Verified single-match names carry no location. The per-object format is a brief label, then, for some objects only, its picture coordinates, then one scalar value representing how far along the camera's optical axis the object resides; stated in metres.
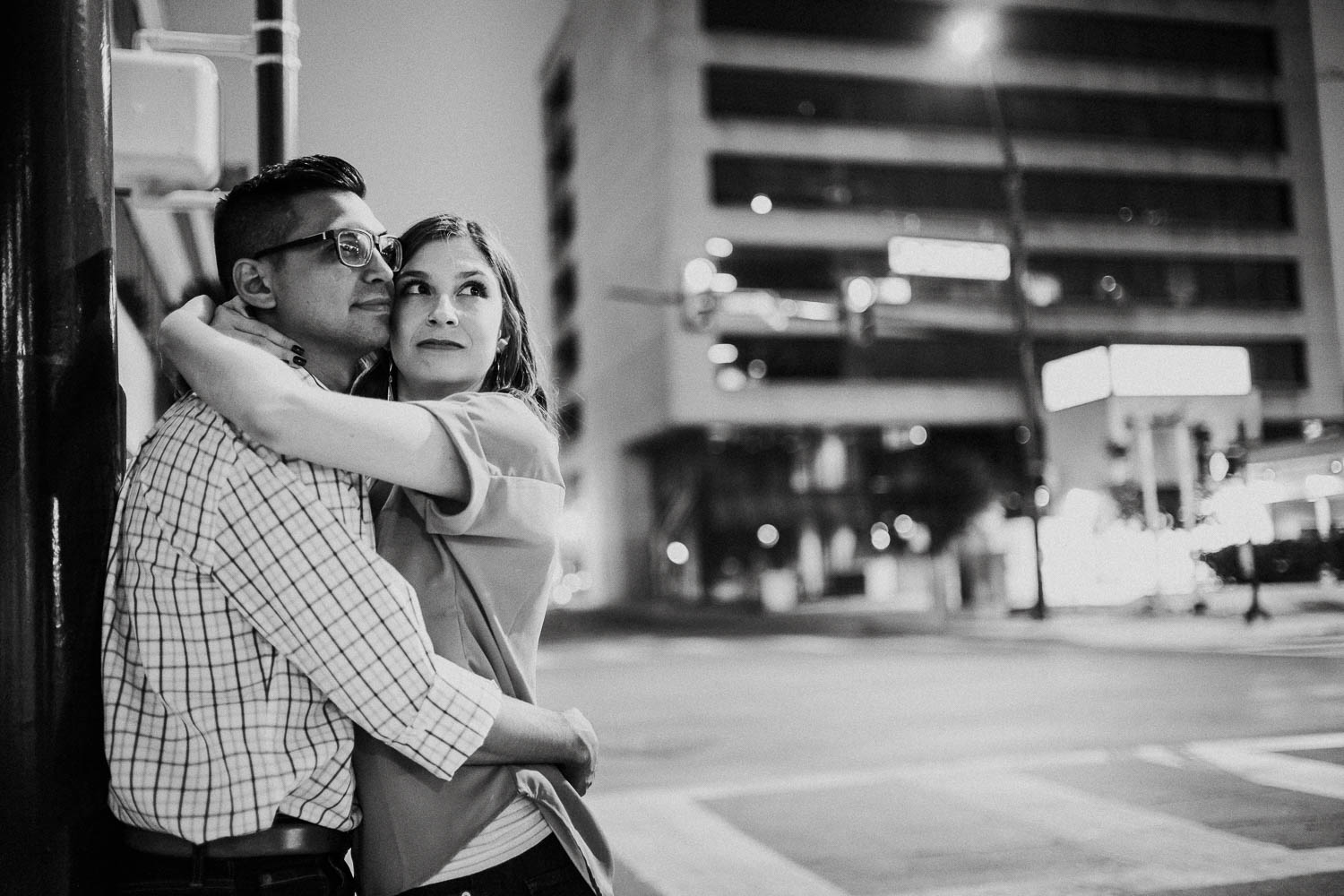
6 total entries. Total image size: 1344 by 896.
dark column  1.74
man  1.61
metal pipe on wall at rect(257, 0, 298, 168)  3.96
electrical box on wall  3.23
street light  20.62
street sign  20.36
